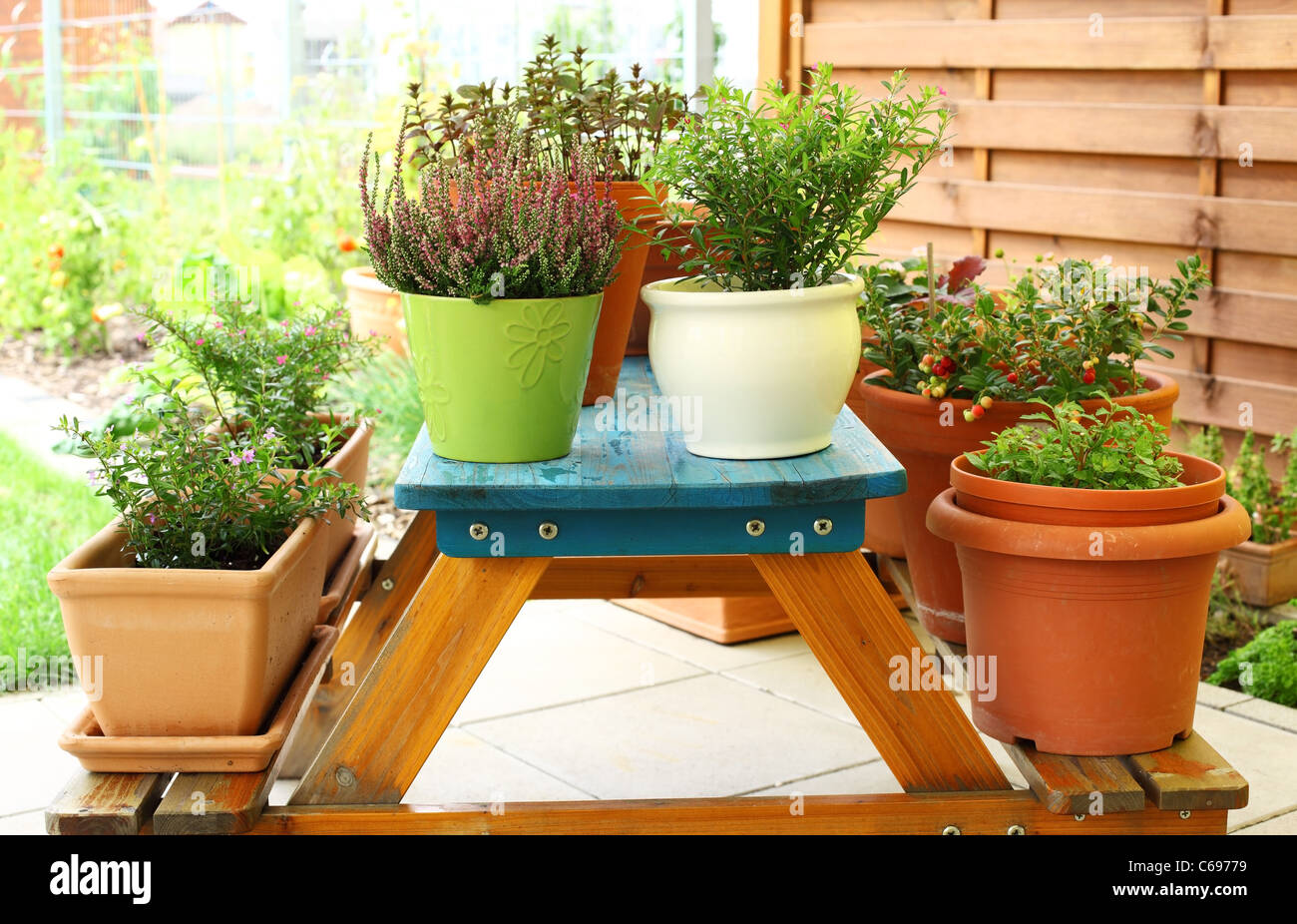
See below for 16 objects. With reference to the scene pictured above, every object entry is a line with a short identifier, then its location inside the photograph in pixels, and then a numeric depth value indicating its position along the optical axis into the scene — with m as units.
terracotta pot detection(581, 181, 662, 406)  1.98
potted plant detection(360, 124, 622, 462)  1.63
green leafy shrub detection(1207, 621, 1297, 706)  2.82
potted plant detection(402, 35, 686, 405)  1.98
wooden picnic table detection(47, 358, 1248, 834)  1.65
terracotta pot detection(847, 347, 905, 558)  2.73
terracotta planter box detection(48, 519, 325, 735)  1.67
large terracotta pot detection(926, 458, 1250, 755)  1.75
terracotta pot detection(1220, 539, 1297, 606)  3.26
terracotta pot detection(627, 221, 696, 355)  2.38
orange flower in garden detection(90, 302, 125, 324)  4.89
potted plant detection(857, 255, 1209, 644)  2.30
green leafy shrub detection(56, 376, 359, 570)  1.86
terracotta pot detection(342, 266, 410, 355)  4.34
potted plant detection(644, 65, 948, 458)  1.69
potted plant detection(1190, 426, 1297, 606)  3.26
